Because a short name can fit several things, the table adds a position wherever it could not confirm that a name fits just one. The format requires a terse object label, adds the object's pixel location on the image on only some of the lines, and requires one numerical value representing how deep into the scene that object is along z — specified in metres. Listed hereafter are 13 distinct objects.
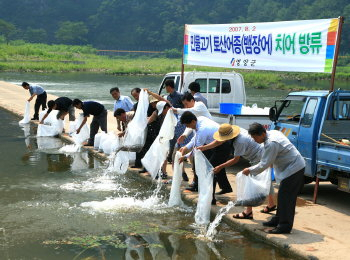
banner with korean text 8.58
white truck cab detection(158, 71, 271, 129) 13.15
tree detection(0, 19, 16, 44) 134.50
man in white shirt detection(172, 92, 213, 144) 9.00
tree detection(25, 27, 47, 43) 140.88
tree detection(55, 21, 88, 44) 141.38
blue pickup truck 7.93
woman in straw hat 7.40
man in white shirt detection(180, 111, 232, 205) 7.85
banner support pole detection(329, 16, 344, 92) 8.17
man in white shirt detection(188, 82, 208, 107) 10.55
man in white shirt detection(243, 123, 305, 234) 6.56
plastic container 12.25
